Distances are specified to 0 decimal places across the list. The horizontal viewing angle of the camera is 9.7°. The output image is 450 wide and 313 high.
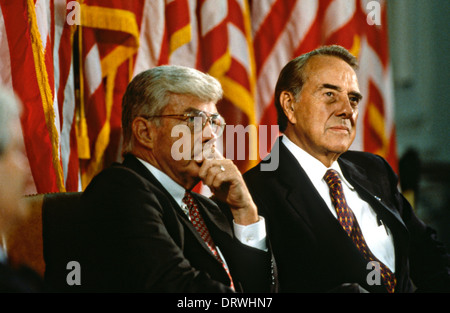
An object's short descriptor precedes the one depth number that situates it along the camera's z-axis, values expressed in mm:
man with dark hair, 5430
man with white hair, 5220
